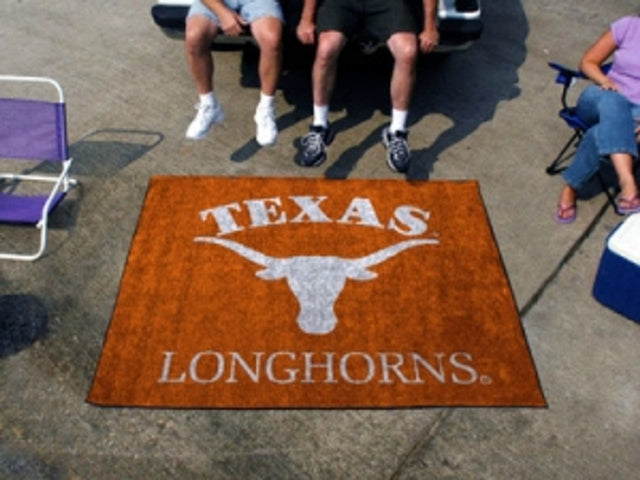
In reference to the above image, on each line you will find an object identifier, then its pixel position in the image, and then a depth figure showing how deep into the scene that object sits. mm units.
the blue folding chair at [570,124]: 3914
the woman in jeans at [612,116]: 3557
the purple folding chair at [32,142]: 3652
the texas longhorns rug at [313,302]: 2928
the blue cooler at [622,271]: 3168
